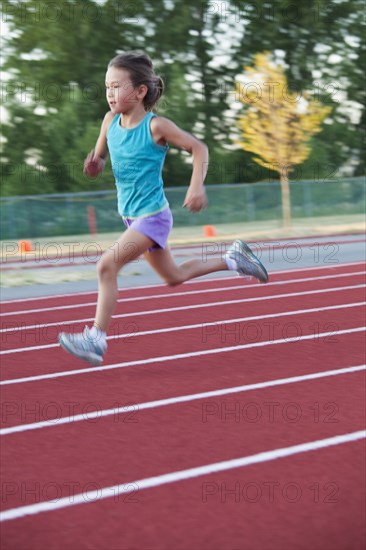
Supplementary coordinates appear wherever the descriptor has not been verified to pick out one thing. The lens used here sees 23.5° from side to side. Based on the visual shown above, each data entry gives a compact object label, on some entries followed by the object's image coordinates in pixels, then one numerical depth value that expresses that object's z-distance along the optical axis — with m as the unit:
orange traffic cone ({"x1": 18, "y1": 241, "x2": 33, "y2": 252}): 19.57
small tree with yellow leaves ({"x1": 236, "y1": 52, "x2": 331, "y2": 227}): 24.25
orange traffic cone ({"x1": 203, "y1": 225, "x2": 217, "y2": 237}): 22.91
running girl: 4.85
